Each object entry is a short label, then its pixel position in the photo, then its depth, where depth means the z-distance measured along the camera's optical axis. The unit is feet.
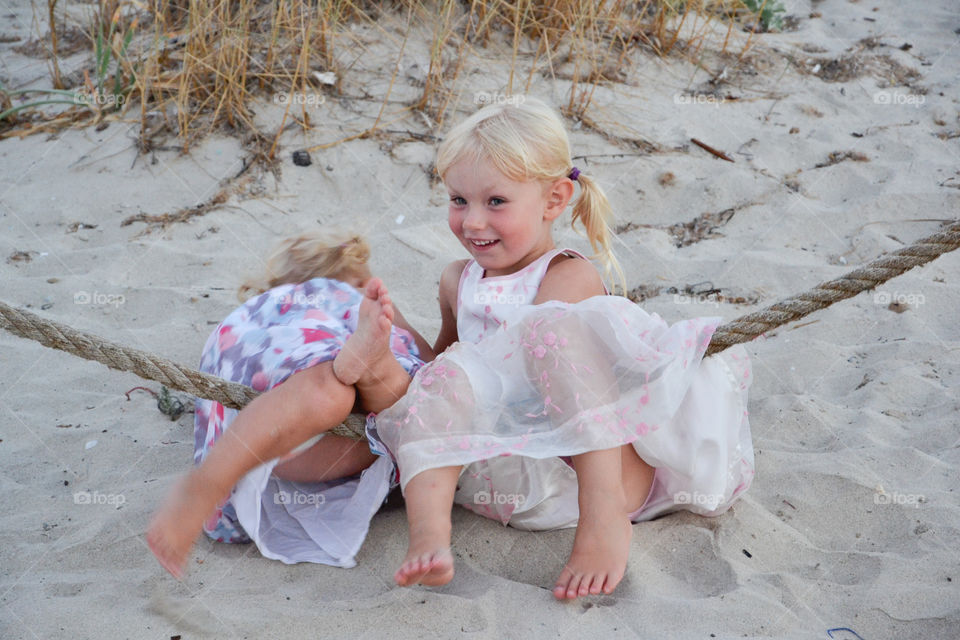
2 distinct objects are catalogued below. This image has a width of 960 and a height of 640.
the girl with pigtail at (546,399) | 6.00
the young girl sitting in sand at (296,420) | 5.98
